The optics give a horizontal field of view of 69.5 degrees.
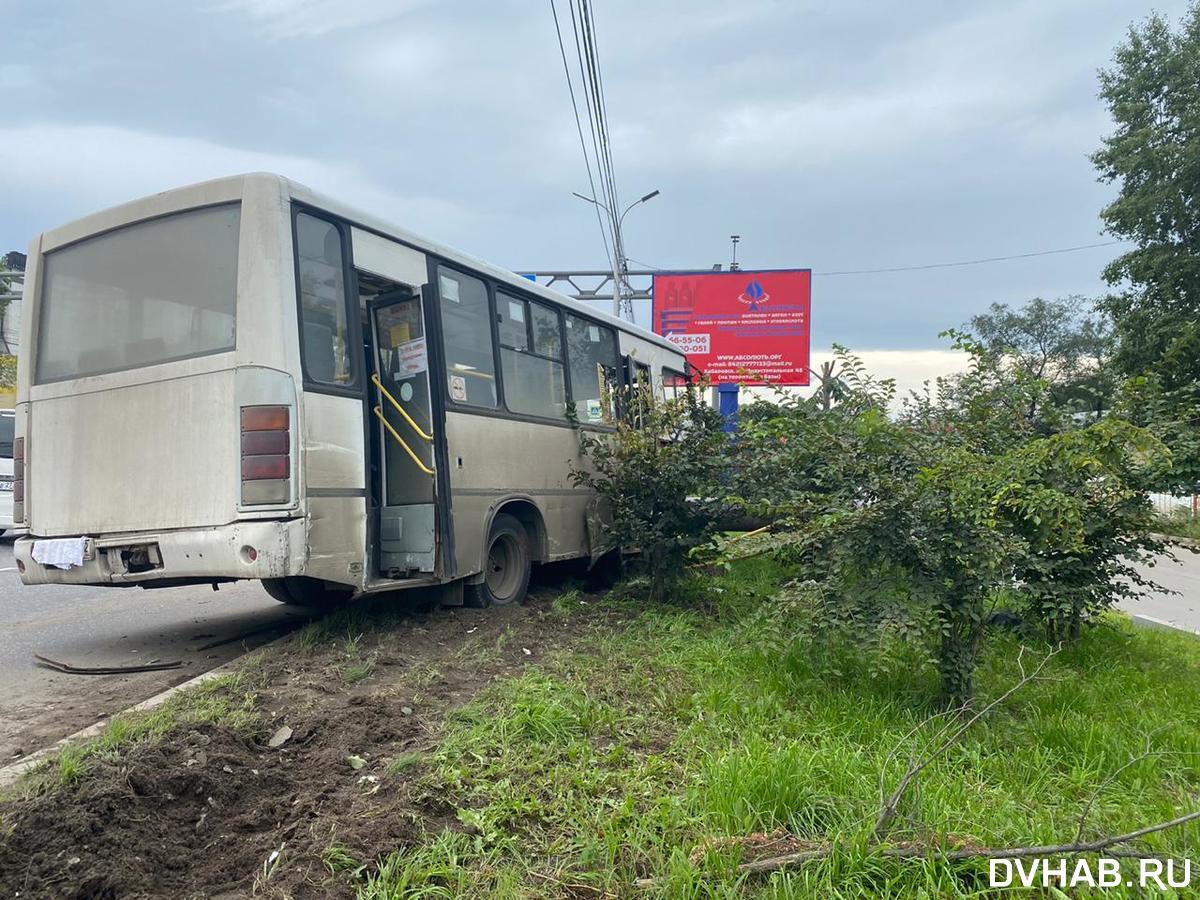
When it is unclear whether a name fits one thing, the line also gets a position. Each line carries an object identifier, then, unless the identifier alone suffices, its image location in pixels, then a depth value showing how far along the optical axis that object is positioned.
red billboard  24.38
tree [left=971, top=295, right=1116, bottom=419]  39.97
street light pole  21.25
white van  12.35
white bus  4.84
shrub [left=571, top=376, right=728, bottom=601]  6.67
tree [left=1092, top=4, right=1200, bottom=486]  17.30
